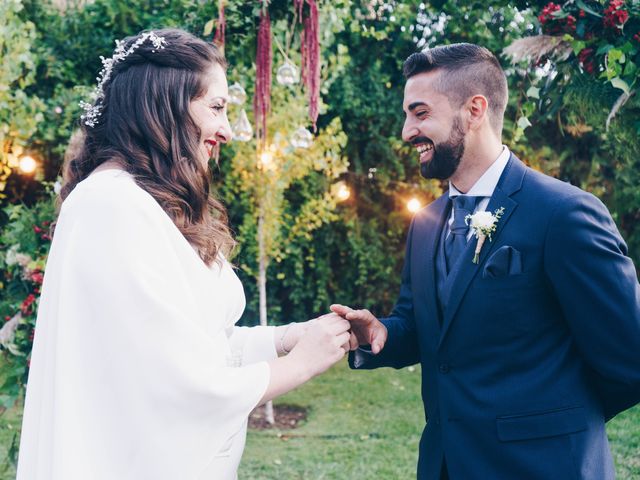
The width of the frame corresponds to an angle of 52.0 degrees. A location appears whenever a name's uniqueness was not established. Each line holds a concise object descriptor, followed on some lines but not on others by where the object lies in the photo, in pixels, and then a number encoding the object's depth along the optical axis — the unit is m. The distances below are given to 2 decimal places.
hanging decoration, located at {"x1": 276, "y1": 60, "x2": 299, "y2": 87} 4.89
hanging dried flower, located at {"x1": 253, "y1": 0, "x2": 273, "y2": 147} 4.28
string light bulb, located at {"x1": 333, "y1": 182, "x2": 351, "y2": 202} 7.85
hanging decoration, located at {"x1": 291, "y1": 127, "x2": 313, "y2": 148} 6.16
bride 1.72
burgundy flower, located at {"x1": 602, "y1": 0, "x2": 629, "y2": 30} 2.84
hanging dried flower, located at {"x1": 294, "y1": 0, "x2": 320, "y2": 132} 4.14
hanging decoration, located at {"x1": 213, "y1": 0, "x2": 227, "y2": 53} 3.95
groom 2.05
